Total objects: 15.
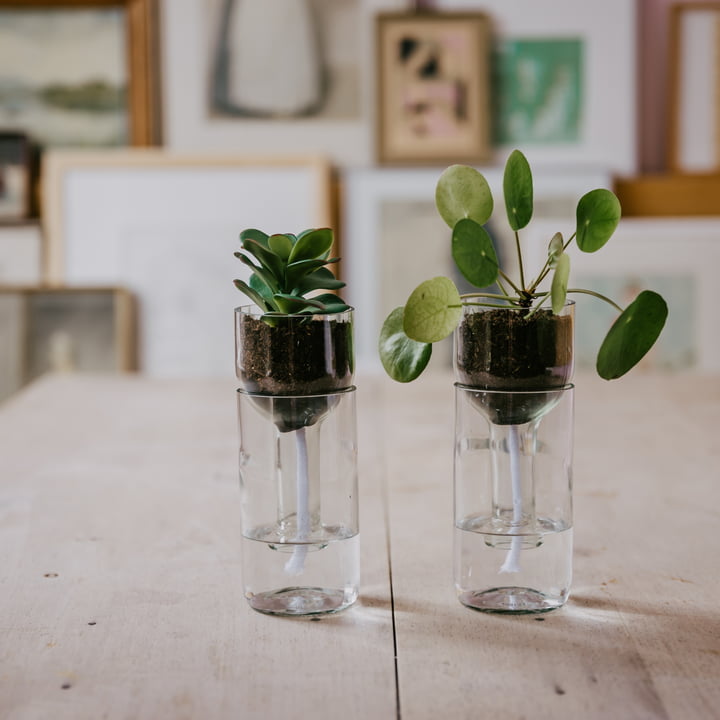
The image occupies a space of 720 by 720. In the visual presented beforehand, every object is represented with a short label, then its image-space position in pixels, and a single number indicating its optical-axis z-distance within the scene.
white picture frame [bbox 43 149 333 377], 2.83
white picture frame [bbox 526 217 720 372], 2.80
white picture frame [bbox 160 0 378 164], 2.84
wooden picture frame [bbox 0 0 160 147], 2.84
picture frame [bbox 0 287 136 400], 2.82
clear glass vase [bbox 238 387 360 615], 0.62
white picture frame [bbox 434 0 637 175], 2.80
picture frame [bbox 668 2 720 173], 2.79
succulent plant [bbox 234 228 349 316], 0.58
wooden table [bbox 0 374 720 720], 0.51
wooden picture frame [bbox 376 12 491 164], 2.79
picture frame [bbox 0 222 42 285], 2.85
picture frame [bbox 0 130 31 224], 2.84
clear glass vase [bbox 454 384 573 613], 0.62
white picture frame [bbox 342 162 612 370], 2.83
